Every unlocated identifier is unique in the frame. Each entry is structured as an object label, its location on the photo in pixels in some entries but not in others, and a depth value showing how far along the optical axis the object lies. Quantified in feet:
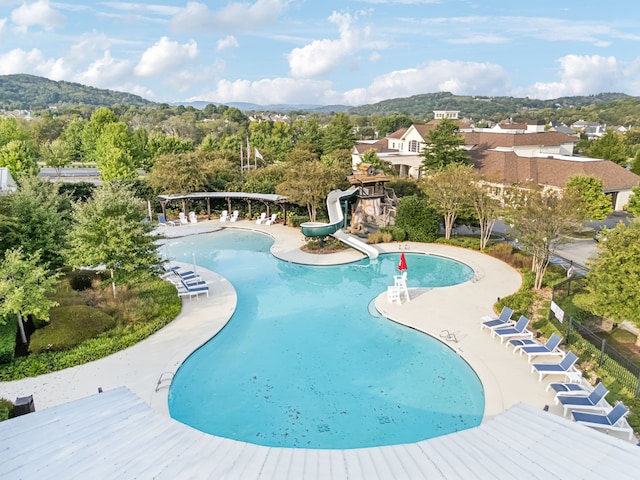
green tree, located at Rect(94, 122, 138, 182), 122.93
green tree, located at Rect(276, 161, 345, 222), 86.07
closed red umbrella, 56.84
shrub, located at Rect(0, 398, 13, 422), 27.55
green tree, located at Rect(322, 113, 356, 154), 185.47
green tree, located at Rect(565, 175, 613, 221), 88.07
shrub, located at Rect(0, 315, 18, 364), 38.58
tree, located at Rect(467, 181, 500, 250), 72.42
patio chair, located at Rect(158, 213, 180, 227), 96.86
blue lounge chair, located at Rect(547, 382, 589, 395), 33.22
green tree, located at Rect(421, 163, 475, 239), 74.64
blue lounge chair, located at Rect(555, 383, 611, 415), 31.55
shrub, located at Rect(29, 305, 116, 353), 41.50
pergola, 96.17
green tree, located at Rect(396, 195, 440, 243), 80.89
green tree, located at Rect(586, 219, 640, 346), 38.52
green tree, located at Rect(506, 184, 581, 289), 55.77
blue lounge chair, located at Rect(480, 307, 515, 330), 44.73
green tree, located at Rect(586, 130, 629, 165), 140.67
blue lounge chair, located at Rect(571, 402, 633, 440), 28.86
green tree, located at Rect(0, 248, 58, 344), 36.65
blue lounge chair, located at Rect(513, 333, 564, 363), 39.52
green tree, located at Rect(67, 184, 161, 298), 47.65
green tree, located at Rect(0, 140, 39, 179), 125.80
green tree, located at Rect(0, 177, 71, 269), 48.32
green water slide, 74.59
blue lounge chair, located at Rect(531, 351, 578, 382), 36.22
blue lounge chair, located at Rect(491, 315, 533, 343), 43.04
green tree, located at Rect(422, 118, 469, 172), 118.11
